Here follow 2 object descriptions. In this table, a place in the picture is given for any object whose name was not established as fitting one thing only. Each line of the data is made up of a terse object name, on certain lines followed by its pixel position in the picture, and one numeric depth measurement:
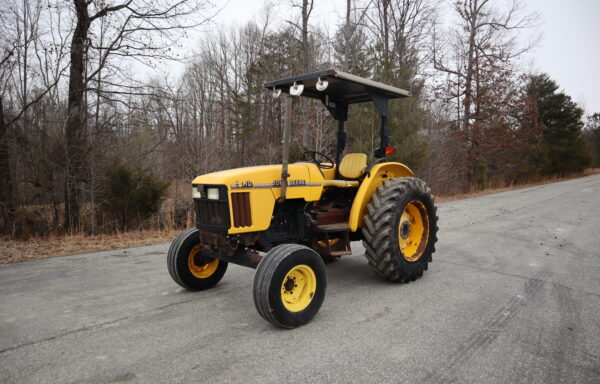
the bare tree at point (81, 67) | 8.62
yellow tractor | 3.33
